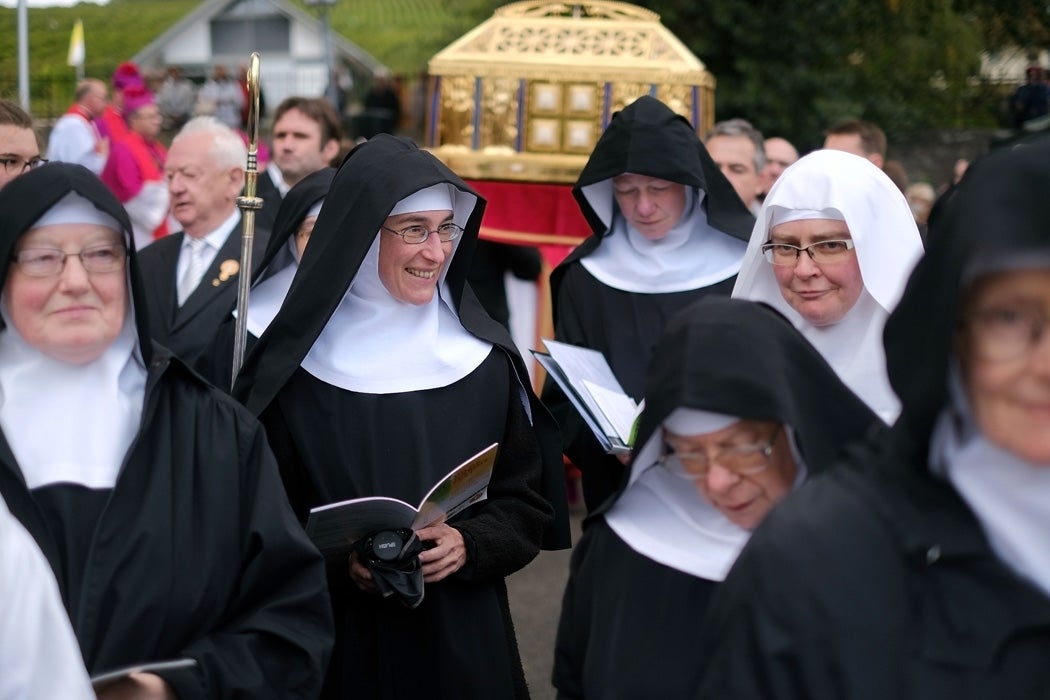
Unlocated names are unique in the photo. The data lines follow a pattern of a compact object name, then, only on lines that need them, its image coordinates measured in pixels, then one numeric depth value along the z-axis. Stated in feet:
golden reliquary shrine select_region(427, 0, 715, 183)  24.97
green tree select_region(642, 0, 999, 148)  45.85
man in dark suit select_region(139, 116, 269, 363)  17.25
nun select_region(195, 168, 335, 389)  14.33
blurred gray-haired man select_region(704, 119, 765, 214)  20.61
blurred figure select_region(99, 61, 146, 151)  32.58
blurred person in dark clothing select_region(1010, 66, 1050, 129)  46.29
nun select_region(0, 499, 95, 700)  6.43
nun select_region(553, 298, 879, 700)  7.31
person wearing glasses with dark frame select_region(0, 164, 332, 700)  8.75
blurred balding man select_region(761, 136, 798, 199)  24.36
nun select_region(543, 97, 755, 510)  15.71
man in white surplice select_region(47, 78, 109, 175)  31.48
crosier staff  13.00
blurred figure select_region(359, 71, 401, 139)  67.82
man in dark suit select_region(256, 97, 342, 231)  21.91
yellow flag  60.95
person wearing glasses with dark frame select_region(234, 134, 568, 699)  11.41
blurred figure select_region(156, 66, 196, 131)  65.87
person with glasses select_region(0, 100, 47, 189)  15.94
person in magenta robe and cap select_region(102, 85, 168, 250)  29.81
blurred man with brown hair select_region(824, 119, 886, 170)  21.63
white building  129.90
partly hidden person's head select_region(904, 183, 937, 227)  35.81
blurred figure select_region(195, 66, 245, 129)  66.90
